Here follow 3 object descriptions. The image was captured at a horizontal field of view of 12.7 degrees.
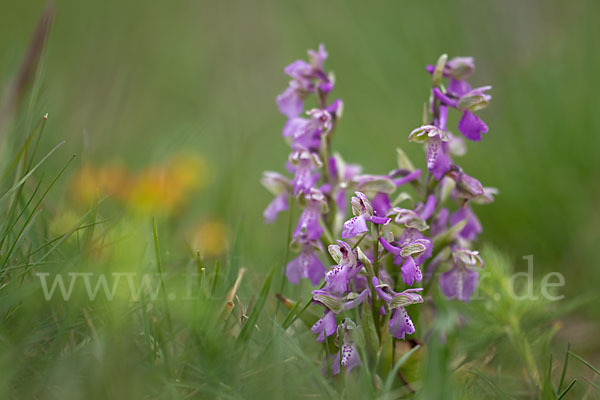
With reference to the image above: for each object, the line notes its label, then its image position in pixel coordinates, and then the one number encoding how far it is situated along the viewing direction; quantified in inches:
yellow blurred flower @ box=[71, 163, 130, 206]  35.3
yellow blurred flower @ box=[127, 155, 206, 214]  36.6
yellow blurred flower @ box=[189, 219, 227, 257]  36.9
